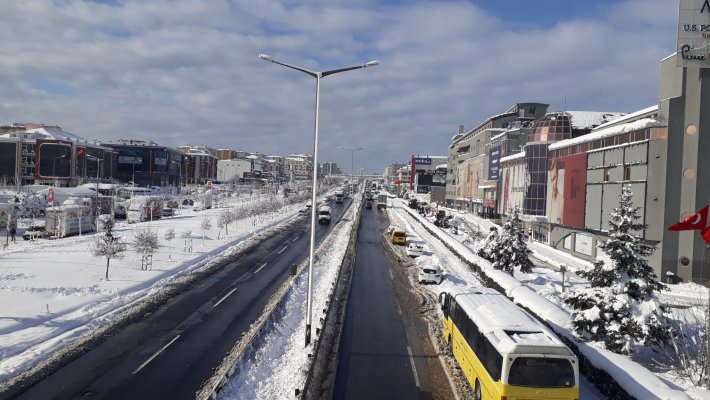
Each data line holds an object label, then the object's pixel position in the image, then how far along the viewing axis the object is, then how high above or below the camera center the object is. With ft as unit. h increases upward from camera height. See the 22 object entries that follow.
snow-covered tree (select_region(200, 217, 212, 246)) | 165.98 -13.93
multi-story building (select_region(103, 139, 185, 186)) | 490.90 +17.25
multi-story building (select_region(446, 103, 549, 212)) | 288.92 +22.76
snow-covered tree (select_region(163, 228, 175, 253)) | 143.64 -15.07
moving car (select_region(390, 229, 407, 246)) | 174.40 -15.94
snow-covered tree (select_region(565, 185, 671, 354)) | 53.36 -10.72
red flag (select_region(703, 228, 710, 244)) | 41.96 -2.71
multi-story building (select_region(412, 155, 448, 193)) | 626.23 +11.85
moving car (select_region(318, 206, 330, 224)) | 234.79 -12.83
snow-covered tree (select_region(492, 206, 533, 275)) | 110.11 -11.88
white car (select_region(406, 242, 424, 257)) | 145.69 -16.99
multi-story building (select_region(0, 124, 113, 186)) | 364.17 +12.55
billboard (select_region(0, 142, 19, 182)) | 370.90 +11.65
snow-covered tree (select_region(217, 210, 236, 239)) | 187.01 -13.44
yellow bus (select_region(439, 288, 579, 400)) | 38.32 -12.73
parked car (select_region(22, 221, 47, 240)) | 158.20 -17.55
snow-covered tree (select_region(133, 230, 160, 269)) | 106.83 -13.56
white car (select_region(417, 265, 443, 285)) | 105.19 -17.12
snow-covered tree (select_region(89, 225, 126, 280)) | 92.84 -12.28
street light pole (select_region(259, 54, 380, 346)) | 59.16 +4.56
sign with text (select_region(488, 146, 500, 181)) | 262.20 +15.49
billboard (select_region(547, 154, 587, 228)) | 155.22 +1.94
